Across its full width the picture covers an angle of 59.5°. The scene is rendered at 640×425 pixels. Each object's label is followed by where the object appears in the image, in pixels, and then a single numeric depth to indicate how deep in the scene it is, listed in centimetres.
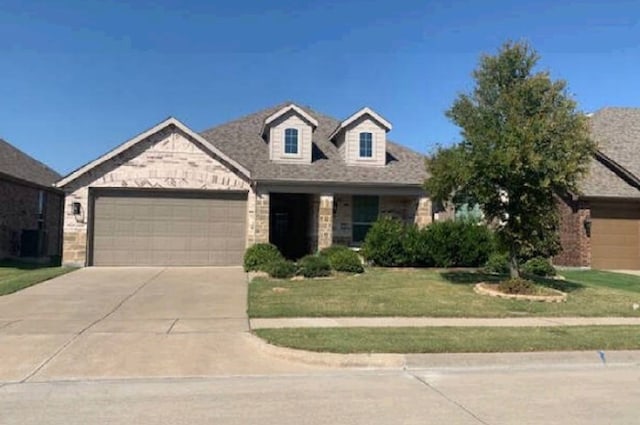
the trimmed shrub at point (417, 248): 1970
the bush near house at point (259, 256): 1900
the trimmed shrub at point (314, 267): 1725
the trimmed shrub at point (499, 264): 1922
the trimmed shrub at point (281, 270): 1698
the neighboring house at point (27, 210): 2323
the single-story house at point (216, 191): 2023
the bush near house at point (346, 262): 1811
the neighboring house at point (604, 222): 2195
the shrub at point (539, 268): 1848
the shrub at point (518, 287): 1409
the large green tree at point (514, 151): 1331
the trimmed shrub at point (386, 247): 1969
